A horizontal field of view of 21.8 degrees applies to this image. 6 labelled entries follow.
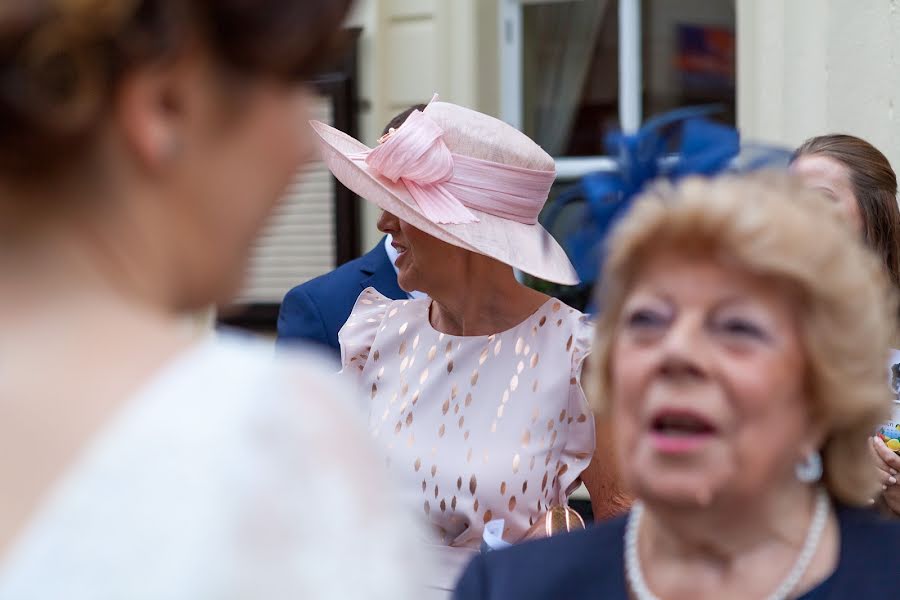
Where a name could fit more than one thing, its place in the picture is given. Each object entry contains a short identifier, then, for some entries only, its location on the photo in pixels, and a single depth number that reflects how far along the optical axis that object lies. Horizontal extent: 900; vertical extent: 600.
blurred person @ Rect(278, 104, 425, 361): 6.96
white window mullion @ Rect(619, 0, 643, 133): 11.45
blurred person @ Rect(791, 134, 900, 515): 5.86
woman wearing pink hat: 5.07
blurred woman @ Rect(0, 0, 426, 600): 1.56
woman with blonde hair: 2.87
